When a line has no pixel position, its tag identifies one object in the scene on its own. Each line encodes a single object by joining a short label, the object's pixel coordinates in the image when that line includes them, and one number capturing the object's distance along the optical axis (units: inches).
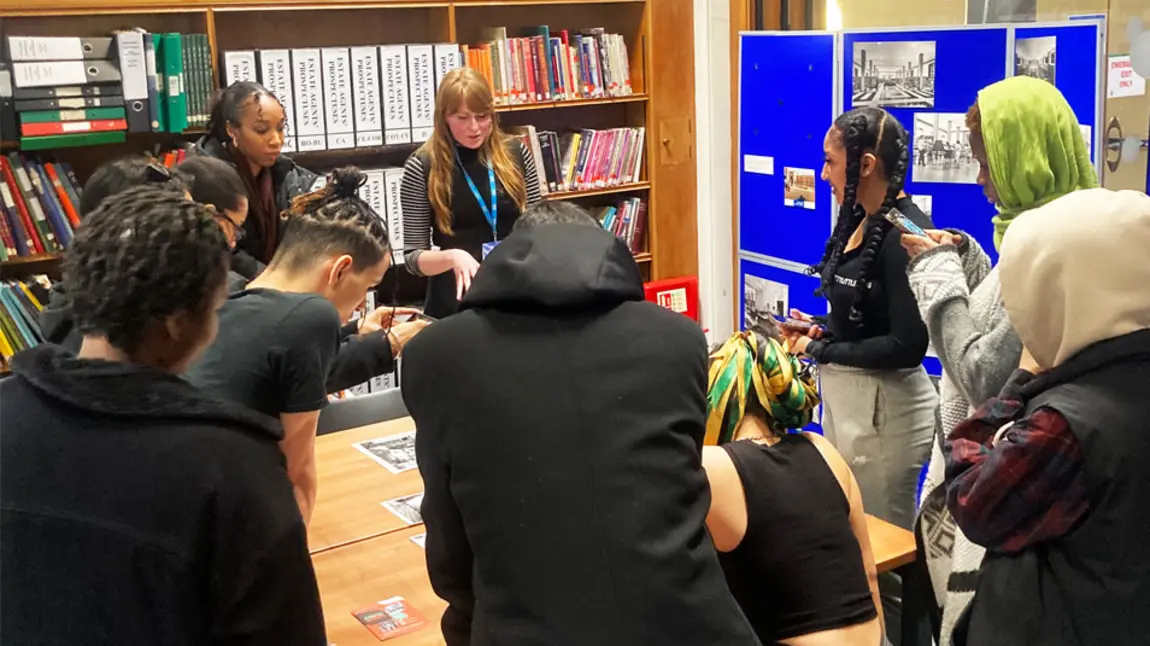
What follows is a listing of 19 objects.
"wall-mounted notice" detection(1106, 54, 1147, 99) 141.1
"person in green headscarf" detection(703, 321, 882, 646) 65.5
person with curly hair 47.1
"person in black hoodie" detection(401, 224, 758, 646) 55.1
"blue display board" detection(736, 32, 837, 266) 171.5
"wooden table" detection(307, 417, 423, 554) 92.6
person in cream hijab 60.7
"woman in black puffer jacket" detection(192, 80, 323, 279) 138.9
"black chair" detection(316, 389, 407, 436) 122.2
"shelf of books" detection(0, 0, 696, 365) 144.3
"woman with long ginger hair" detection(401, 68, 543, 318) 136.2
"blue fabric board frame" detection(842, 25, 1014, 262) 148.6
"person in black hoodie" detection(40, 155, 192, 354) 97.5
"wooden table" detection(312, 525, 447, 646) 75.2
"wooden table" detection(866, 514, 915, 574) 84.8
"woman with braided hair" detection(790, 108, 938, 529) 109.3
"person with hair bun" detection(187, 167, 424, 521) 72.4
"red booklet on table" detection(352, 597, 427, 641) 75.3
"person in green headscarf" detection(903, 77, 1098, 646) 87.1
